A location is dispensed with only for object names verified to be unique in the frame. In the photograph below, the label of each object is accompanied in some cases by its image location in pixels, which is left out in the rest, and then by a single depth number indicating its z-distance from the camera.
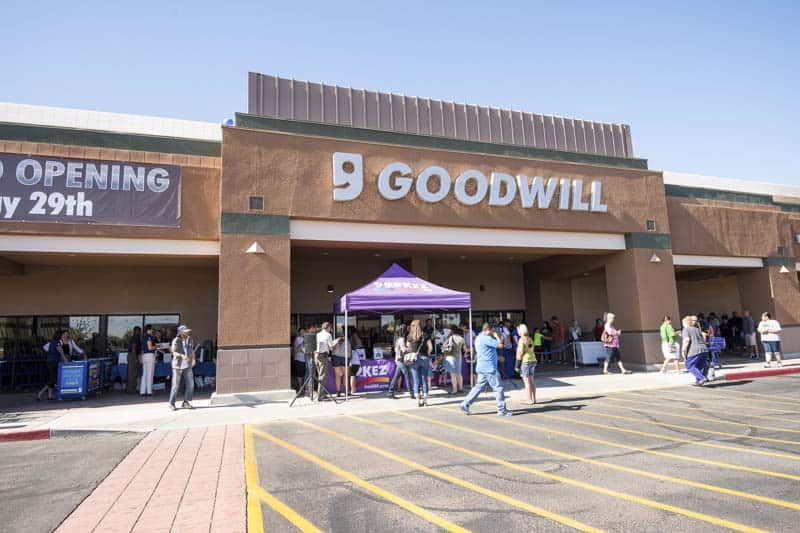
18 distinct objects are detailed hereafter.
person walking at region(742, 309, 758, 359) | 19.38
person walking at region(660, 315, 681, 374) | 15.54
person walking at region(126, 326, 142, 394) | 14.20
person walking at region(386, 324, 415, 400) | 11.59
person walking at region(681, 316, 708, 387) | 12.45
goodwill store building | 12.59
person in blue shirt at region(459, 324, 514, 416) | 9.50
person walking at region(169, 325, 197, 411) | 11.07
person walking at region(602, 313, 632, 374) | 15.31
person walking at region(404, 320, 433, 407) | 11.29
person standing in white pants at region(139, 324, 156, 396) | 13.57
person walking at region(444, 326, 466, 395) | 12.30
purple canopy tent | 12.20
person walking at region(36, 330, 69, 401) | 12.77
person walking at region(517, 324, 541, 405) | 10.38
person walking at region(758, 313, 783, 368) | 16.28
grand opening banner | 12.18
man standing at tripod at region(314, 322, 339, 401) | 11.82
